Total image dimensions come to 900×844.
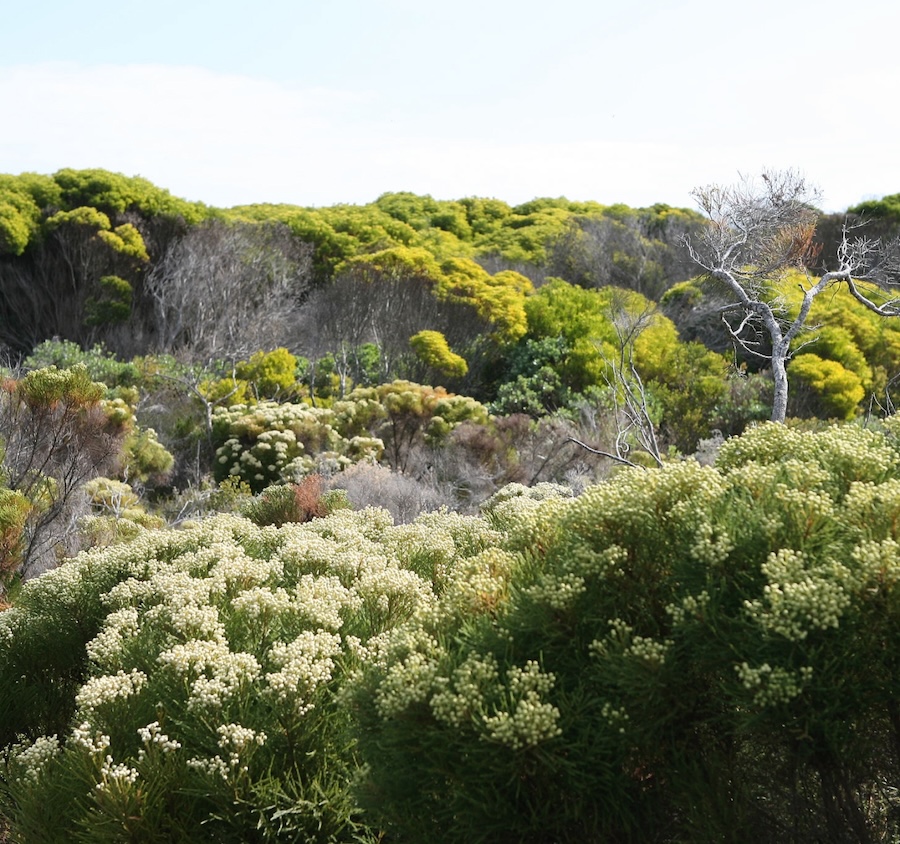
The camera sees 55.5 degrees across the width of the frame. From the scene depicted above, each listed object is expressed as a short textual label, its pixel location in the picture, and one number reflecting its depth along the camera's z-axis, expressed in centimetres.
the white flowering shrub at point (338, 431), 1442
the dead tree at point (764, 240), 1127
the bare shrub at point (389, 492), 1116
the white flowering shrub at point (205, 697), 343
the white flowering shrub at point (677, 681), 240
